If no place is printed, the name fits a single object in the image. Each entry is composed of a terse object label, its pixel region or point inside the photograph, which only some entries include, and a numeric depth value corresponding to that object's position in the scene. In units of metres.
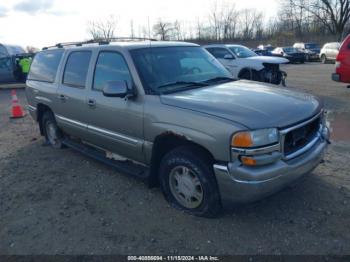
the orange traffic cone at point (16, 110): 9.43
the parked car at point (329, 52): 26.61
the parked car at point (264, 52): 28.39
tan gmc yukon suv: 3.01
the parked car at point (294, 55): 29.75
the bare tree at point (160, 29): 65.44
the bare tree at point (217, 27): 68.75
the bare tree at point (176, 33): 71.50
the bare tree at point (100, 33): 54.01
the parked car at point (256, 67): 10.77
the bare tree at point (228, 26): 68.50
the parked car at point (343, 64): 9.51
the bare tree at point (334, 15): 53.59
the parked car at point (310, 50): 30.69
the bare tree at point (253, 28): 69.31
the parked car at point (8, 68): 16.41
